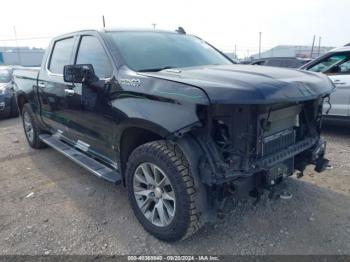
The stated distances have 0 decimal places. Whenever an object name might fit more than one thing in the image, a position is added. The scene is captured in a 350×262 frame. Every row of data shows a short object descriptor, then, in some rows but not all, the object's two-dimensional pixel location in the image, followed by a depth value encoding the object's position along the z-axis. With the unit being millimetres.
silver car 5695
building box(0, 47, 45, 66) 51469
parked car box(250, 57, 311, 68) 11423
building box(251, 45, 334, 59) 52547
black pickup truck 2398
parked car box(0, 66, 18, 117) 9211
